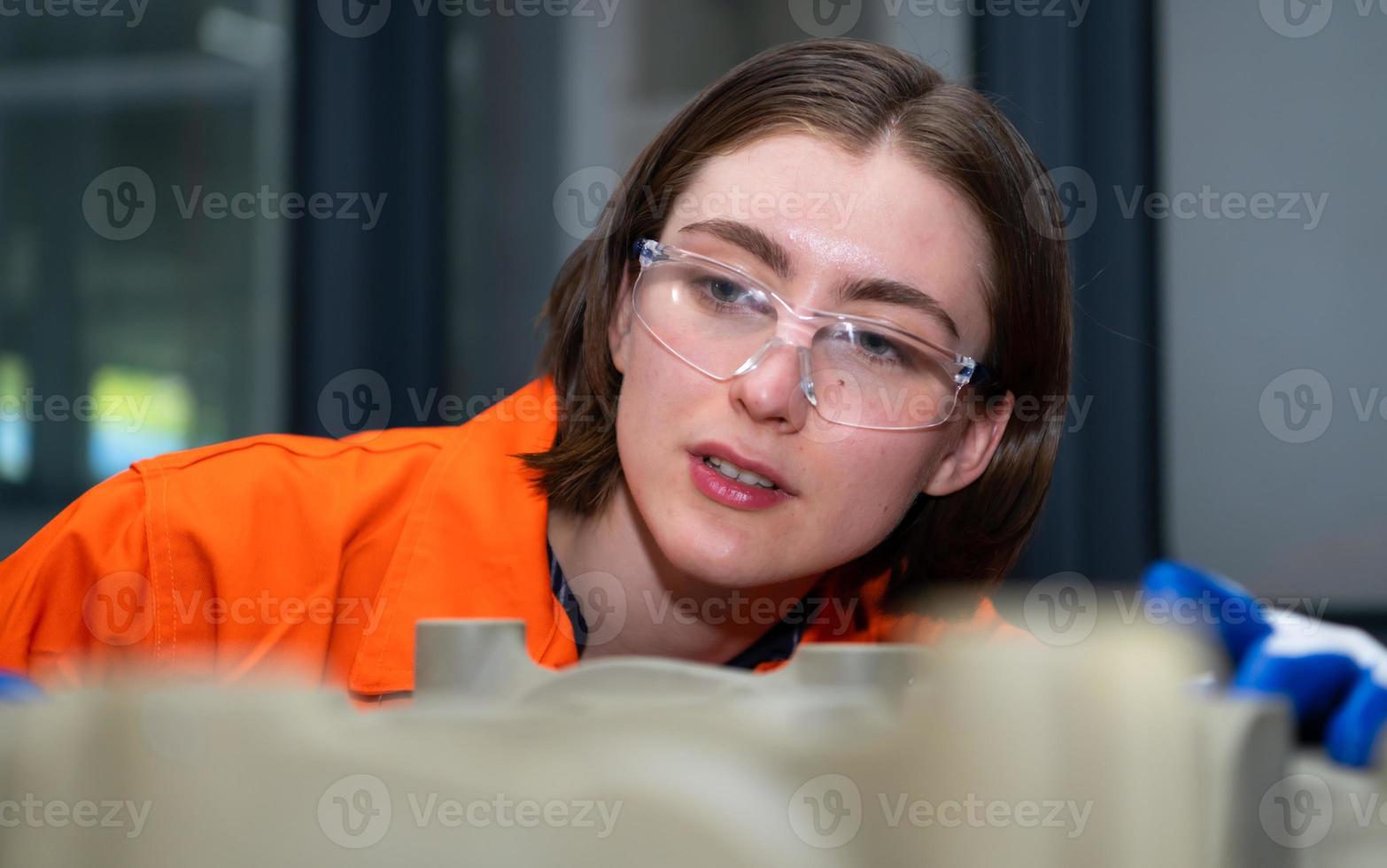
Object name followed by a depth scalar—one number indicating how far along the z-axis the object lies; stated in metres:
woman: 1.50
